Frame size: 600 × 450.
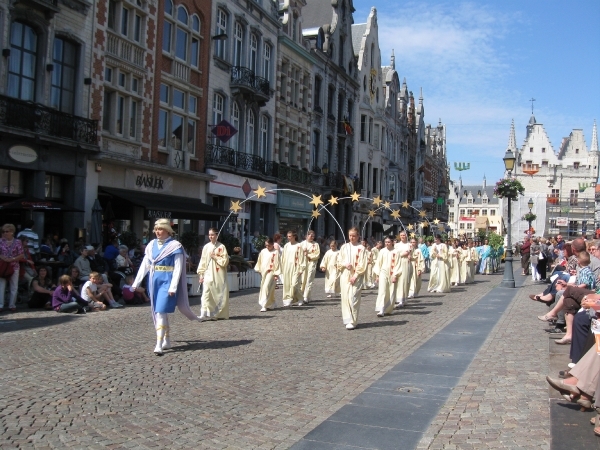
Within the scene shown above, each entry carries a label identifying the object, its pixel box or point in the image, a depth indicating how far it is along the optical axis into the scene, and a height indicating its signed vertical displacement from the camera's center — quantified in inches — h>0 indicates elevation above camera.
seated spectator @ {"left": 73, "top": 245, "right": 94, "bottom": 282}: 598.5 -20.6
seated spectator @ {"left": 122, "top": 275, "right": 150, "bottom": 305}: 604.9 -46.1
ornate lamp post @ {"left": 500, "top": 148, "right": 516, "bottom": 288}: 946.4 +0.4
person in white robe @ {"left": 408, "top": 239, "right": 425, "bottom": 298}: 726.1 -16.6
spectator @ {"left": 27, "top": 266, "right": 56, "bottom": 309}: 542.6 -44.6
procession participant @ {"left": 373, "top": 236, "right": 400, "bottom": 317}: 560.4 -18.9
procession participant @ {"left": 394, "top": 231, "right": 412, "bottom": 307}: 608.7 -16.0
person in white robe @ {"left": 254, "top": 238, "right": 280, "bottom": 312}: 594.2 -21.9
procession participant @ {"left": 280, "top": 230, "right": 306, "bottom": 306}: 650.8 -19.9
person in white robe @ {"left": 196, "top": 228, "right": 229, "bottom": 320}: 504.7 -23.4
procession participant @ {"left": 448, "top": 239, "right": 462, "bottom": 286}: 1018.2 -13.5
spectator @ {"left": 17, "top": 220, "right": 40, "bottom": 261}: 609.7 +1.1
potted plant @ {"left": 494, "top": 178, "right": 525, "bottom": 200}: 1168.1 +123.8
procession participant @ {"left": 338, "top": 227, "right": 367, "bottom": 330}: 475.5 -16.8
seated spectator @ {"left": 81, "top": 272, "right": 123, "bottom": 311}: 554.6 -42.2
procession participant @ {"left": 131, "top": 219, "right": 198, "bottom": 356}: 365.1 -14.6
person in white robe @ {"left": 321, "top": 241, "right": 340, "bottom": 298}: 732.6 -25.0
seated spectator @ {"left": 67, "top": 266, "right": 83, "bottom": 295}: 577.0 -31.5
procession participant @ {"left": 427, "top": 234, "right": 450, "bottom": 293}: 879.7 -16.3
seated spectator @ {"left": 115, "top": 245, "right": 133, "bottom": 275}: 651.5 -18.9
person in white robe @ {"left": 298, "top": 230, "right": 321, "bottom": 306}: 685.9 -11.2
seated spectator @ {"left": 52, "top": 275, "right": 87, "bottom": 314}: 532.1 -44.8
